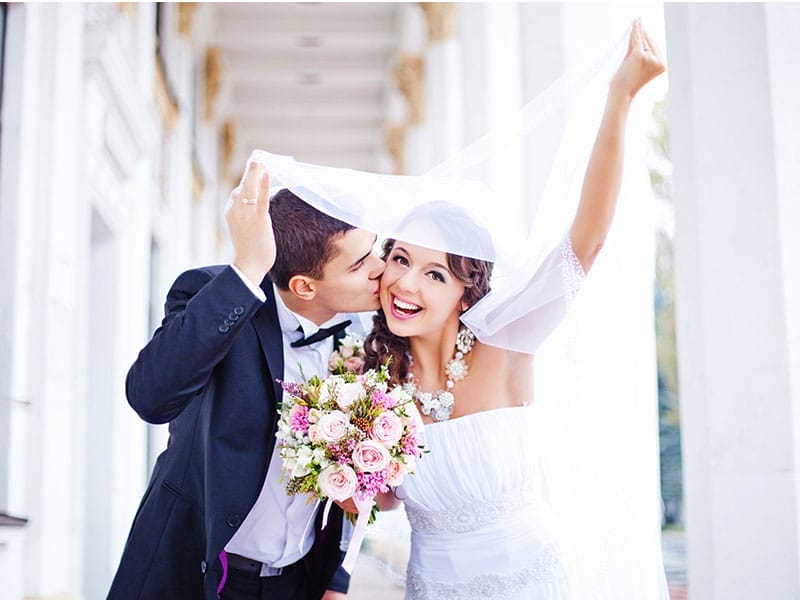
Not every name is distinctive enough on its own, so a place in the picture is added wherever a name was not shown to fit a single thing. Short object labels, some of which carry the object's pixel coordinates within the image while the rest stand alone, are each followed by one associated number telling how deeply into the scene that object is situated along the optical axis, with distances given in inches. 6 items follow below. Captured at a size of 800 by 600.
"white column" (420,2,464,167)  458.6
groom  112.6
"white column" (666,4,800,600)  141.2
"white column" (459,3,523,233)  350.9
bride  122.1
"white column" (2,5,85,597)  207.5
